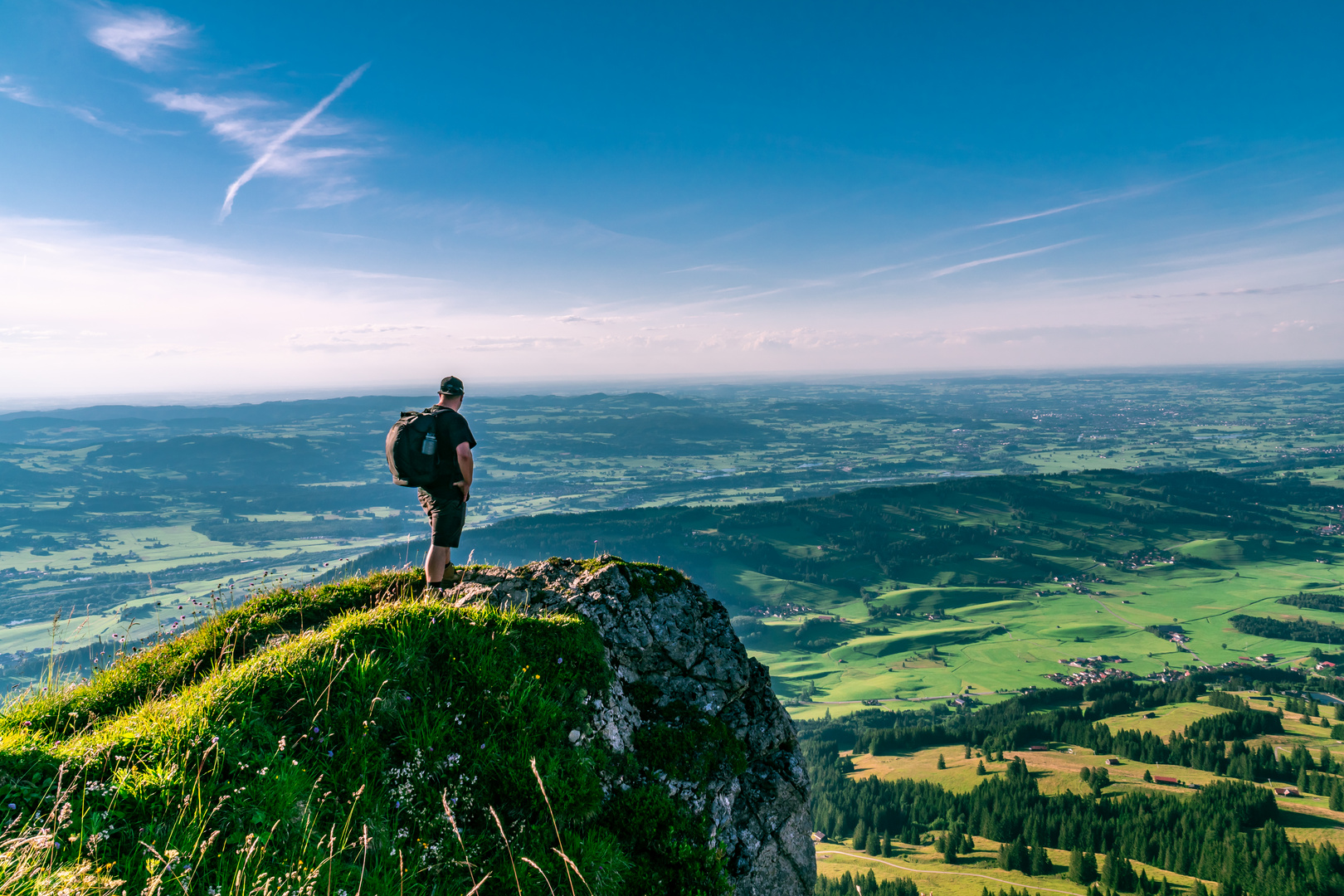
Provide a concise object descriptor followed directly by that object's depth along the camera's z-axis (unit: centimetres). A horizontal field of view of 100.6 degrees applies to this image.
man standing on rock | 883
